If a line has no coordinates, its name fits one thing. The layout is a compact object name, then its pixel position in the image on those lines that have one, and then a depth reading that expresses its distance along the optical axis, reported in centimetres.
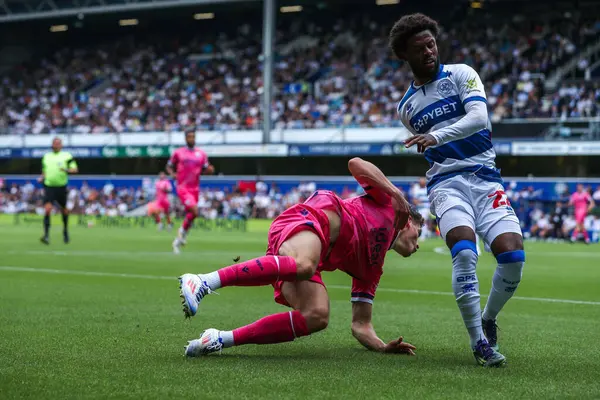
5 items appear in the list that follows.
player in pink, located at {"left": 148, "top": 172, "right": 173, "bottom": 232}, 3344
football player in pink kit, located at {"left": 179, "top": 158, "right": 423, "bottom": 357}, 551
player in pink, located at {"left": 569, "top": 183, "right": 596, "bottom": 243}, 3159
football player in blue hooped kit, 592
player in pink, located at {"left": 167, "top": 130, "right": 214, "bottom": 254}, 2051
